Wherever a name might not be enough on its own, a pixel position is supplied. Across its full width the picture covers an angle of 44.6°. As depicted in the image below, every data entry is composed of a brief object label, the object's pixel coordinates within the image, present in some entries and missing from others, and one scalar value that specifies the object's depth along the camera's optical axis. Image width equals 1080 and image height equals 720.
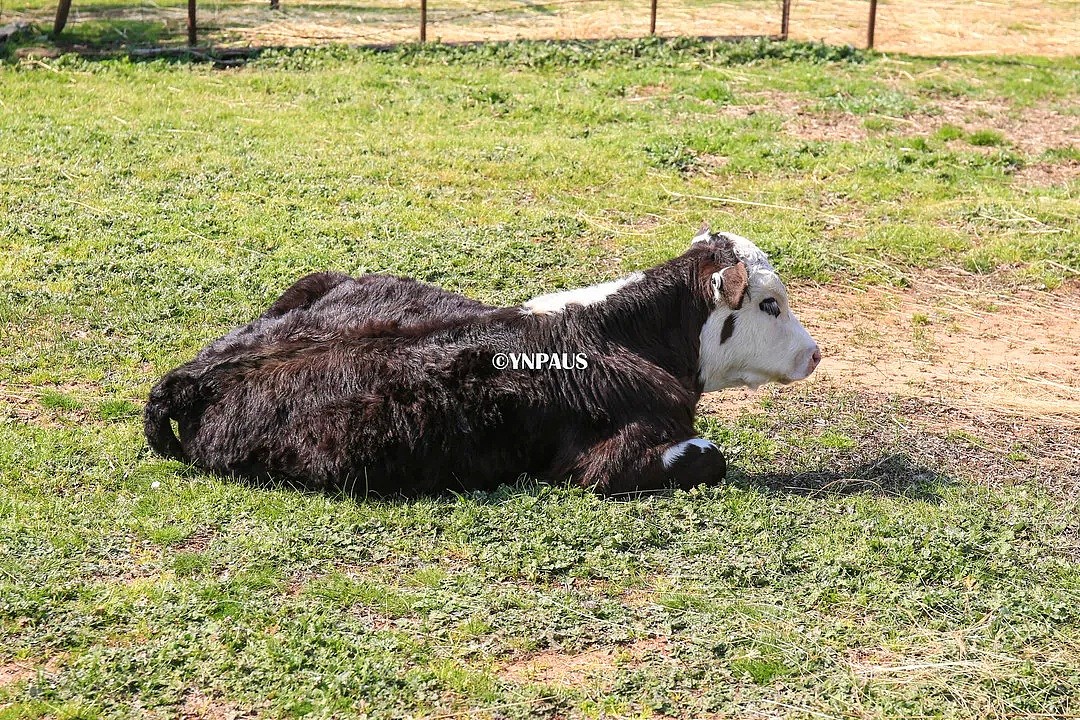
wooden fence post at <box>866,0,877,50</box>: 18.45
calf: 6.55
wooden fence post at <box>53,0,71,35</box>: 17.64
